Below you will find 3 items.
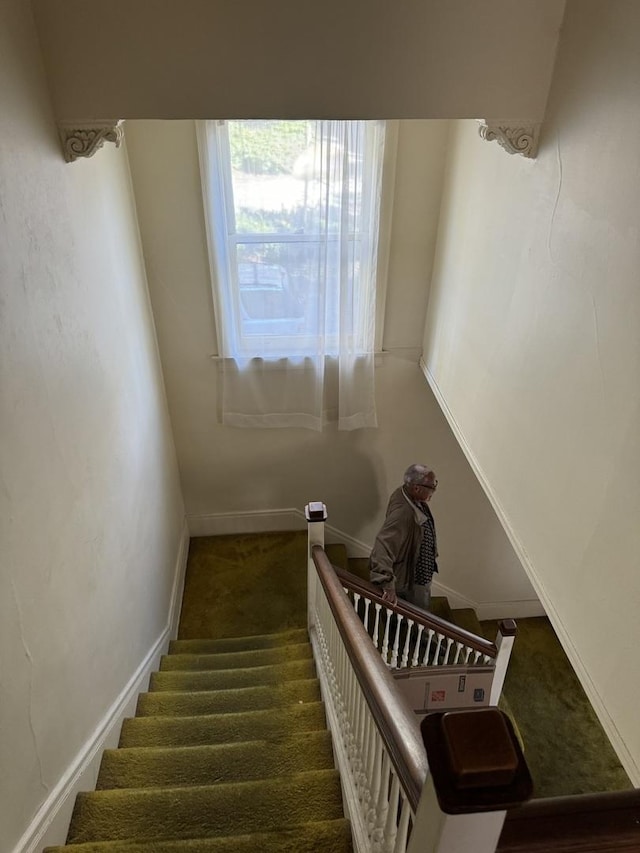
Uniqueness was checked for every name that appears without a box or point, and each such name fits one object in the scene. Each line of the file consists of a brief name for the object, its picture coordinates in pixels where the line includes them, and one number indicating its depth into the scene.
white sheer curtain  3.03
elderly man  2.93
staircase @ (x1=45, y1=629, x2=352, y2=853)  1.72
